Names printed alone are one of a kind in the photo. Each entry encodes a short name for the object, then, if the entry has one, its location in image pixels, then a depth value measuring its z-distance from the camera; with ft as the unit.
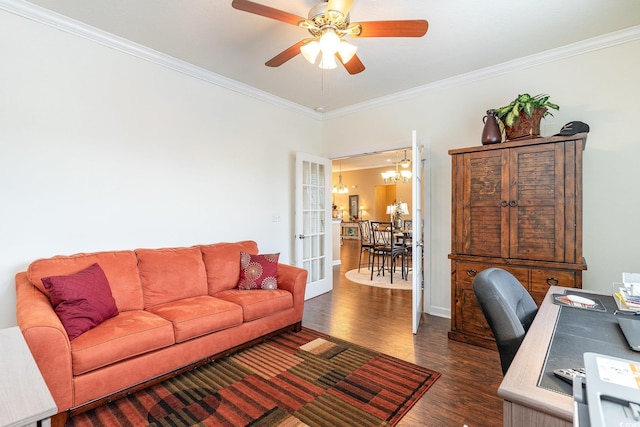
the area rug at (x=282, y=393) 6.38
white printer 1.85
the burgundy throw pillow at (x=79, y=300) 6.70
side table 2.81
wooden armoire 8.60
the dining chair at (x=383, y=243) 18.64
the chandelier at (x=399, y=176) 27.09
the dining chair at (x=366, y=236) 21.24
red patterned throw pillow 10.73
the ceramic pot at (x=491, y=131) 9.76
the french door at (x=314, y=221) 14.70
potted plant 9.16
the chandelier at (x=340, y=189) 36.42
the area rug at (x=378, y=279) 17.53
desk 2.82
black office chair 4.62
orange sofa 6.07
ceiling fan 6.22
